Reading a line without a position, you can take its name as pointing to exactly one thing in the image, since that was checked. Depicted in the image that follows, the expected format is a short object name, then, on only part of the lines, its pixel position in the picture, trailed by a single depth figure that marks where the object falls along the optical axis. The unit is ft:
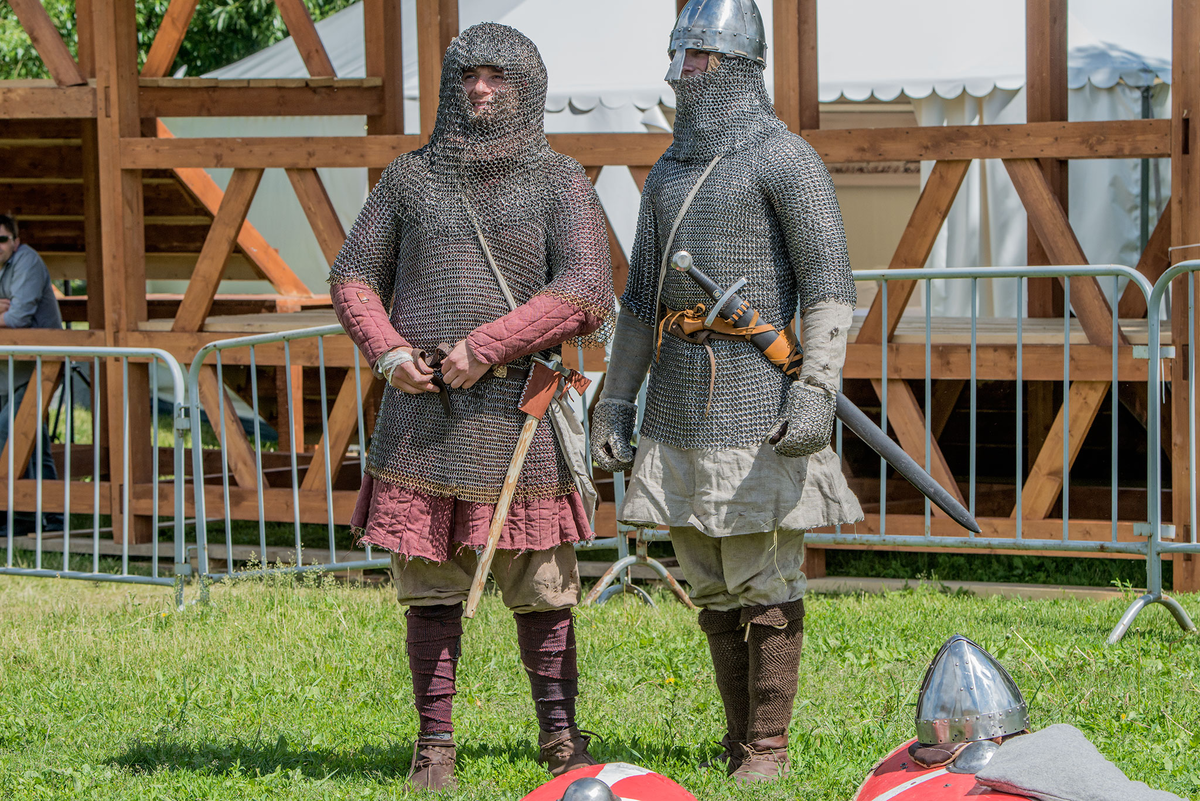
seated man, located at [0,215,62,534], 47.03
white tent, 52.54
